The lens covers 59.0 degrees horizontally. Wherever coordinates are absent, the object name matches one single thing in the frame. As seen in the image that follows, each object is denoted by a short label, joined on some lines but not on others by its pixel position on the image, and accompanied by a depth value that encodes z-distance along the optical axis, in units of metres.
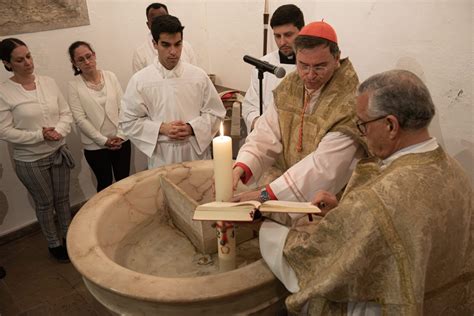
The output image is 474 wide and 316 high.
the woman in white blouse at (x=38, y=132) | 3.31
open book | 1.53
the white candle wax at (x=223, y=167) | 1.63
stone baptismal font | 1.55
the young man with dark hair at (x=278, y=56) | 3.11
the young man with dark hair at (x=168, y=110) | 3.09
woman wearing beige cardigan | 3.71
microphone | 2.28
